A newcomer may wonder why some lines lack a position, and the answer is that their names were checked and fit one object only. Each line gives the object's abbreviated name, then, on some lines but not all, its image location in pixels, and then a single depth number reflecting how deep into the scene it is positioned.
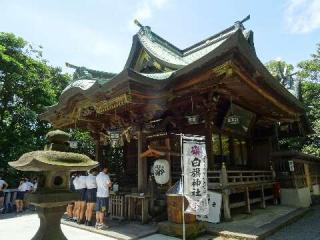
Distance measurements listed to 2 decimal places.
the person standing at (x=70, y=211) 11.44
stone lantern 5.92
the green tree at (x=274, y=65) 35.57
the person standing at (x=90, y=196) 9.91
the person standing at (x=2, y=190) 14.79
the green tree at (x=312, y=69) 29.64
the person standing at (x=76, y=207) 10.48
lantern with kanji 9.48
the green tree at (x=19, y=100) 19.80
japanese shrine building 8.96
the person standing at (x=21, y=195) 15.38
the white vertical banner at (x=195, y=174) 7.04
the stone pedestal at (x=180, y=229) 7.61
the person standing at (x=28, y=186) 15.42
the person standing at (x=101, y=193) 9.29
